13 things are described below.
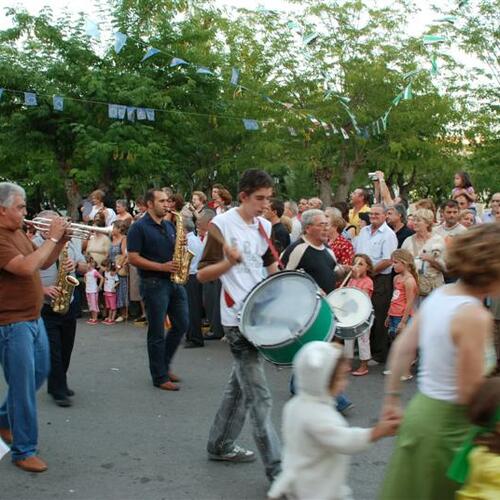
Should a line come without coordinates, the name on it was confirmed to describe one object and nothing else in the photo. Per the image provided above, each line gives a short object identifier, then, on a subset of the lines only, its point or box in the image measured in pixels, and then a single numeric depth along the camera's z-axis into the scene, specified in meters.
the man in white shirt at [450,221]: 7.73
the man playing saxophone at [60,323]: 6.25
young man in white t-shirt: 4.36
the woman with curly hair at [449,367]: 2.71
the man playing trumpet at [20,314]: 4.54
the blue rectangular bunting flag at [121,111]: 15.88
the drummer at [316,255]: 5.88
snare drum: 6.02
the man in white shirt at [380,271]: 7.98
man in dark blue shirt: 6.75
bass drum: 4.20
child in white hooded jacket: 2.92
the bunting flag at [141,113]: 16.08
